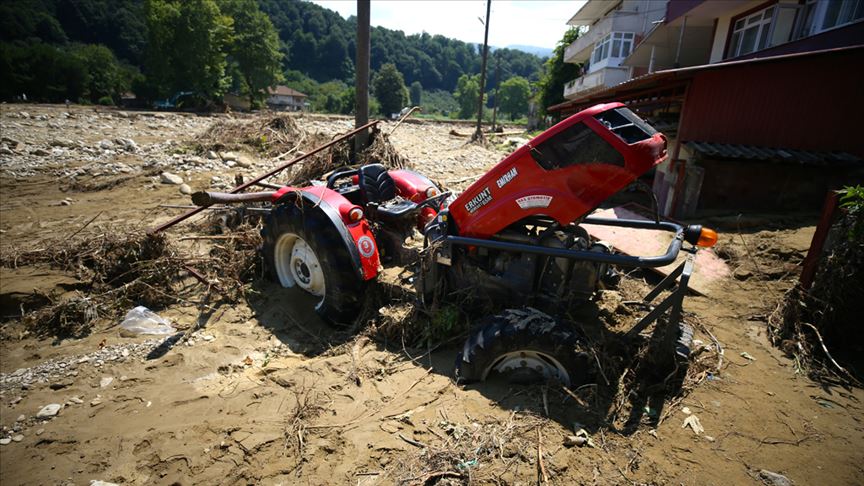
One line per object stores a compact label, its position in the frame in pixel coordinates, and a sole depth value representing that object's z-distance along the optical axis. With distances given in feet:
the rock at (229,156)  30.94
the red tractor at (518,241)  7.55
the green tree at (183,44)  95.55
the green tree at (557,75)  107.04
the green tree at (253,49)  128.16
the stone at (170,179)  26.91
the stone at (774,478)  6.37
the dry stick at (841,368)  9.00
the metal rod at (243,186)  14.48
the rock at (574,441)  7.01
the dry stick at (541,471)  6.30
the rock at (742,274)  14.08
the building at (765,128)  20.54
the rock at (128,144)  34.01
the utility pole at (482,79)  66.64
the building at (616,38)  71.72
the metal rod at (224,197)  10.59
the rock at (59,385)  10.22
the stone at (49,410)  9.32
